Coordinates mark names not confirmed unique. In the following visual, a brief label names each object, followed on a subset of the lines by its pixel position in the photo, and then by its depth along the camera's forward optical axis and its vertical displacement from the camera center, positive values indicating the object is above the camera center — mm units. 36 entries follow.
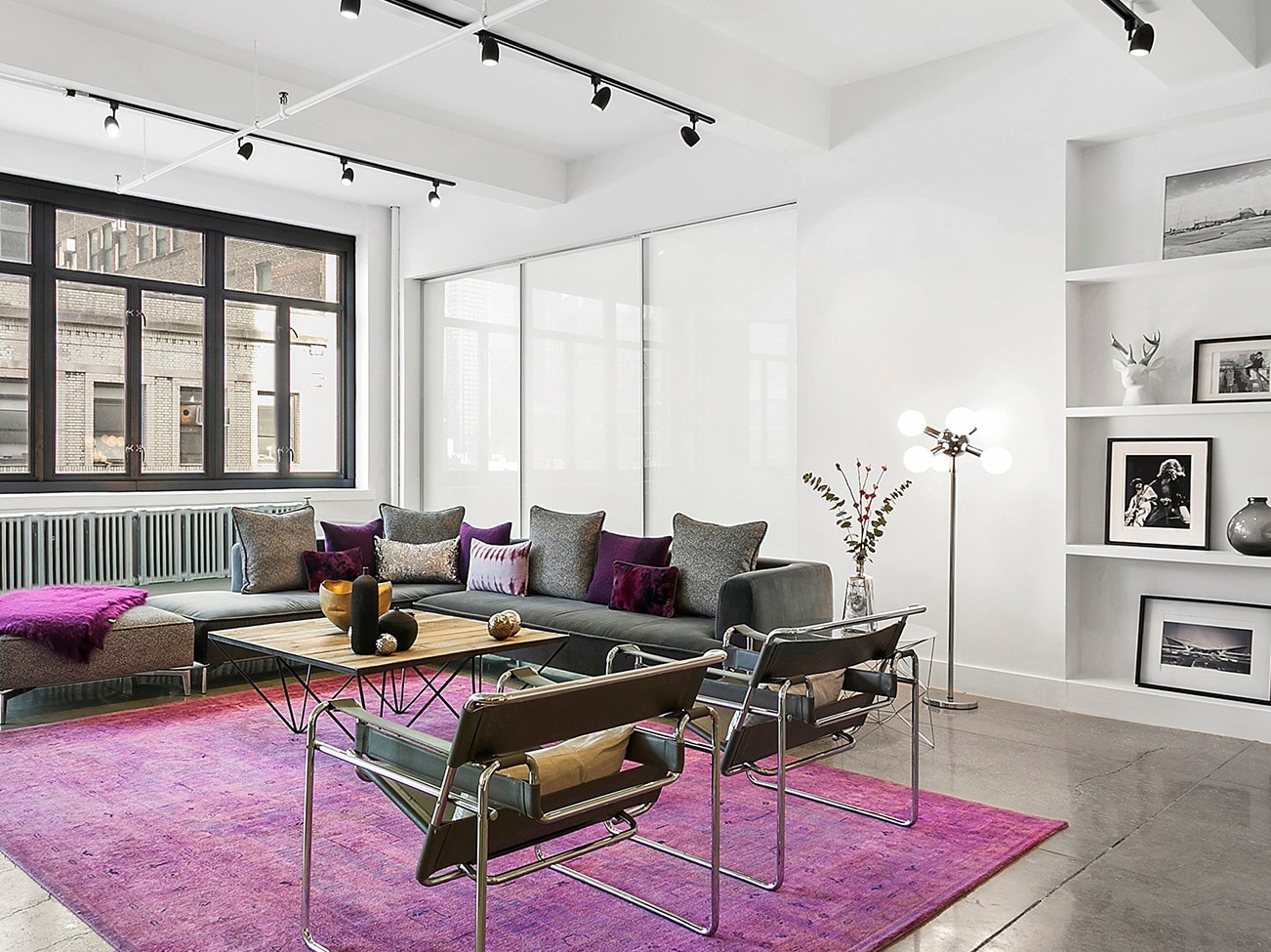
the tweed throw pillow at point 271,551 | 6090 -601
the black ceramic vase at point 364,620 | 3816 -629
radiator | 6453 -645
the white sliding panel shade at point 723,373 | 6039 +490
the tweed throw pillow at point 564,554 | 5992 -603
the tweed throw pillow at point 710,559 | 5188 -547
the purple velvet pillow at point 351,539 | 6602 -571
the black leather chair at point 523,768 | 2102 -732
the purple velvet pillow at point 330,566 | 6207 -704
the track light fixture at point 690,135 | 5344 +1664
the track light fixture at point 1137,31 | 3795 +1571
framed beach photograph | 4496 +1097
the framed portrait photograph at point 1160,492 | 4695 -181
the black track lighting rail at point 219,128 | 5250 +1796
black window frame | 6855 +983
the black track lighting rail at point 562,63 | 4125 +1774
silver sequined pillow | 6566 -713
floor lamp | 5062 +22
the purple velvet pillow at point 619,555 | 5645 -574
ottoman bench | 4641 -982
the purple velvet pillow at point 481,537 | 6605 -552
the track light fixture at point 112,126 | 5134 +1644
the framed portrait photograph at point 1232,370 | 4484 +373
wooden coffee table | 3705 -758
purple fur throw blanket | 4691 -788
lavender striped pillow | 6188 -723
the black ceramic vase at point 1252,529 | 4348 -320
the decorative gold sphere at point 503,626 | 4121 -705
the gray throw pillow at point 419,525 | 6785 -491
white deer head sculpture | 4746 +370
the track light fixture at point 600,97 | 4758 +1662
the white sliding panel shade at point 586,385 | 6863 +476
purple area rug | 2615 -1227
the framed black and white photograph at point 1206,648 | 4500 -881
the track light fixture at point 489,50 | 4086 +1609
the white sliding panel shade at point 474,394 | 7816 +453
